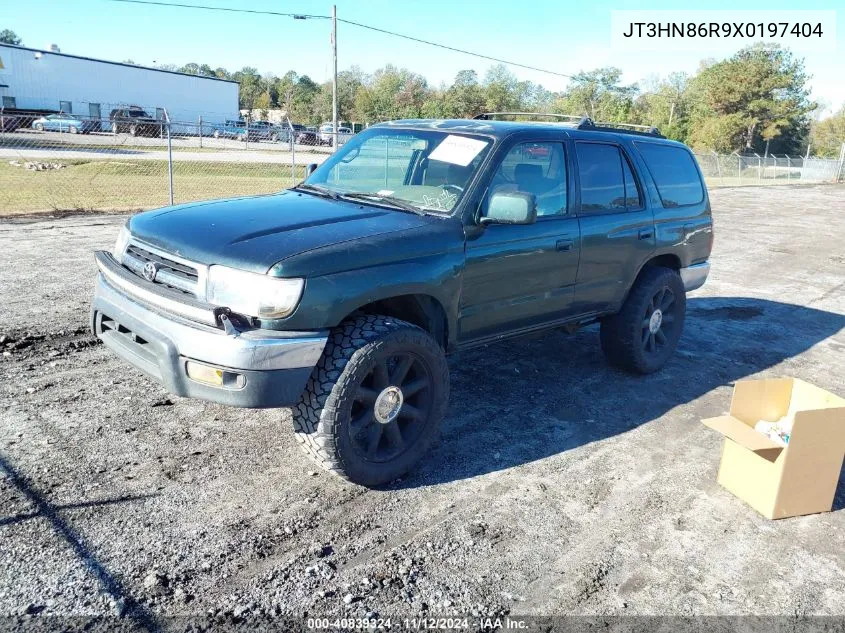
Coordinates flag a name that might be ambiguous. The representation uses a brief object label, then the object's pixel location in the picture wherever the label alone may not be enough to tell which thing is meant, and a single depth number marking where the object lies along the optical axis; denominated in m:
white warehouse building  49.94
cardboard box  3.62
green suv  3.31
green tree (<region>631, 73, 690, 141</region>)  58.59
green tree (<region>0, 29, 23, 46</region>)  120.30
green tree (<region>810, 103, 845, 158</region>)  66.31
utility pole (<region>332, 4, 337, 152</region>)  30.02
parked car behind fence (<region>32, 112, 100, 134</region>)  35.75
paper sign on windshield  4.36
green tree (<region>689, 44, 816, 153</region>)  52.47
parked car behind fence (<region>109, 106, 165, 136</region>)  37.97
